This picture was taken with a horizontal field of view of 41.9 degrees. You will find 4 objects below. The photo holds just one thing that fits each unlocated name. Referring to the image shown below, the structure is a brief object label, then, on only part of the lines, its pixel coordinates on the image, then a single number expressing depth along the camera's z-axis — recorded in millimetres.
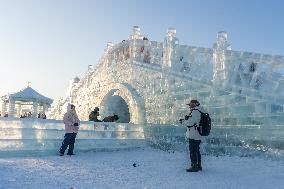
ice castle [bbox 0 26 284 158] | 9461
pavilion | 23891
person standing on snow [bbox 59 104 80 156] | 10594
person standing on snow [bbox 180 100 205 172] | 7732
